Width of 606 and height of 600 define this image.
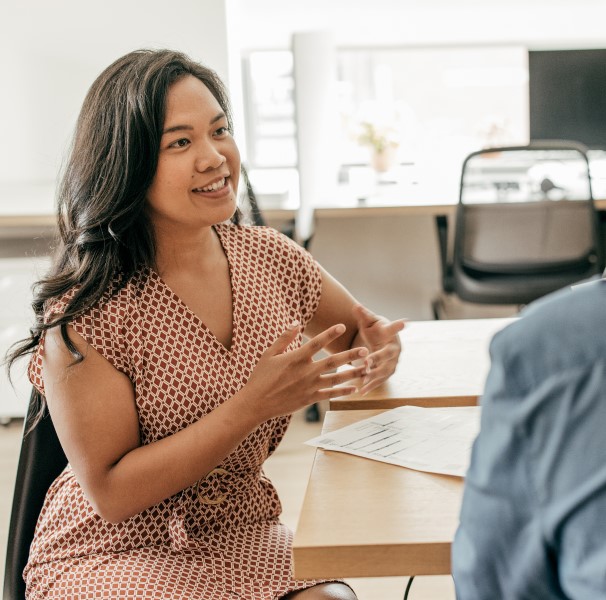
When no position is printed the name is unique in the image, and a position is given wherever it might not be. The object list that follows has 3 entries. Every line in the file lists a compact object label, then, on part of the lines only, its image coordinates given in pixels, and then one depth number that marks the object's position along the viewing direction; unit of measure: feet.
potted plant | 12.31
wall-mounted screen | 11.91
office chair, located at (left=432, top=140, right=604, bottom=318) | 9.98
